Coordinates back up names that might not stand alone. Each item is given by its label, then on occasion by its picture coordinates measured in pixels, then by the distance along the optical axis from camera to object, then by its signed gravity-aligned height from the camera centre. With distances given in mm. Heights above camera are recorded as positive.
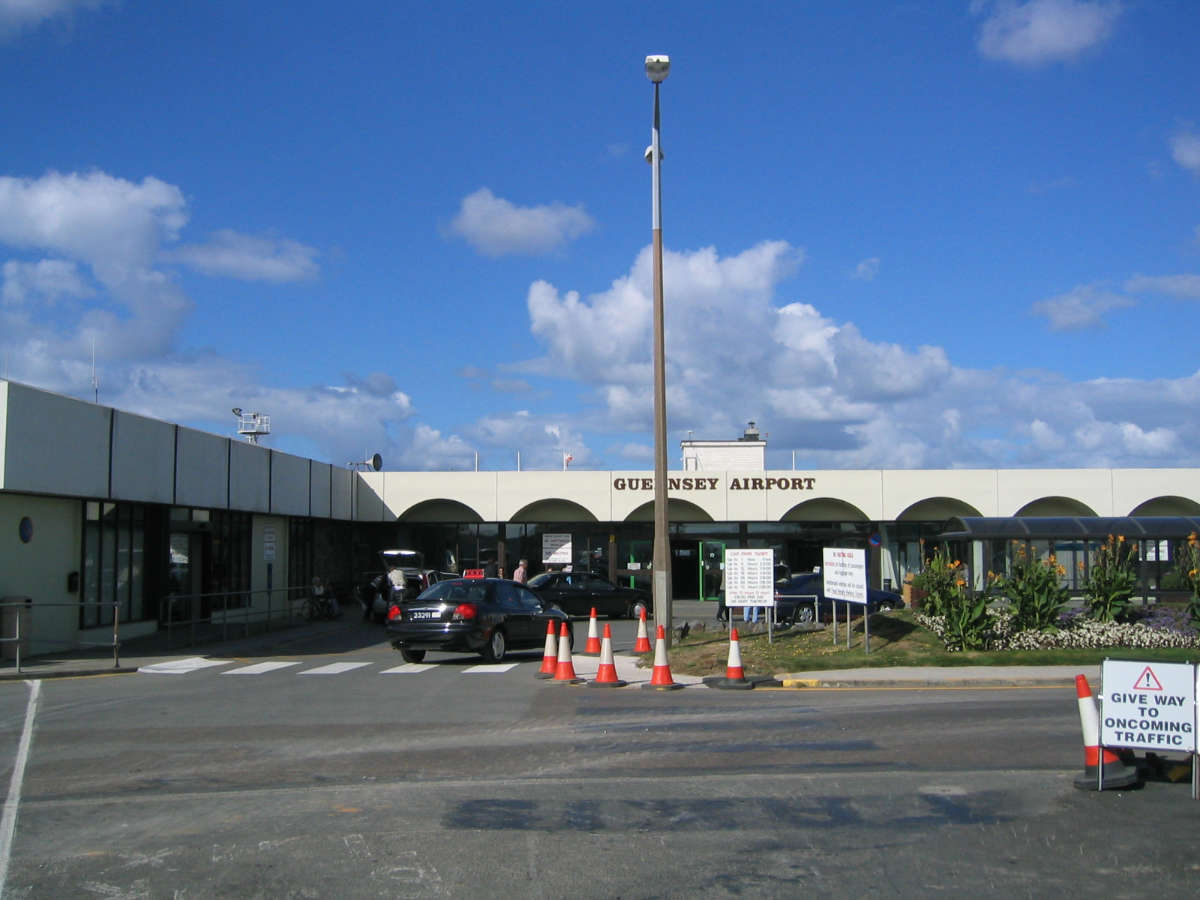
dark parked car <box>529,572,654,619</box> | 32406 -1610
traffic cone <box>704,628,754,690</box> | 15398 -1938
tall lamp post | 19875 +2445
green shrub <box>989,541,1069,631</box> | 18641 -1048
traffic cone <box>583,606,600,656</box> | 20344 -1914
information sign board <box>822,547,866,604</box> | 18359 -631
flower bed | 18375 -1661
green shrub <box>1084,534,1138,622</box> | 19344 -946
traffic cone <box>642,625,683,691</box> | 15320 -1851
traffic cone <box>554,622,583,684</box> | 16000 -1811
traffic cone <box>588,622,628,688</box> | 15578 -1868
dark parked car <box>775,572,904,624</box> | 28578 -1638
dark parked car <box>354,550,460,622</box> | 31281 -1215
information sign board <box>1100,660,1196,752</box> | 8039 -1250
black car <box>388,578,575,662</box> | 18453 -1358
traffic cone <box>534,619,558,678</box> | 16828 -1810
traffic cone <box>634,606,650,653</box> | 20812 -1931
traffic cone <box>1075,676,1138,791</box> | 8227 -1698
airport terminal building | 25875 +855
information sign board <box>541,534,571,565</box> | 40406 -324
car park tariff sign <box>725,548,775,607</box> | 20484 -756
